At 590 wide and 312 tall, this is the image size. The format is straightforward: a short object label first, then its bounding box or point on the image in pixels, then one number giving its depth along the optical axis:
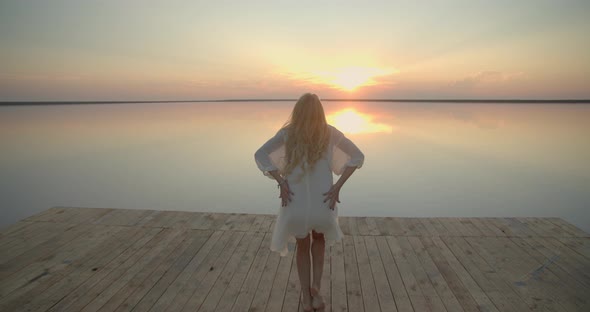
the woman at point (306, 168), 2.79
